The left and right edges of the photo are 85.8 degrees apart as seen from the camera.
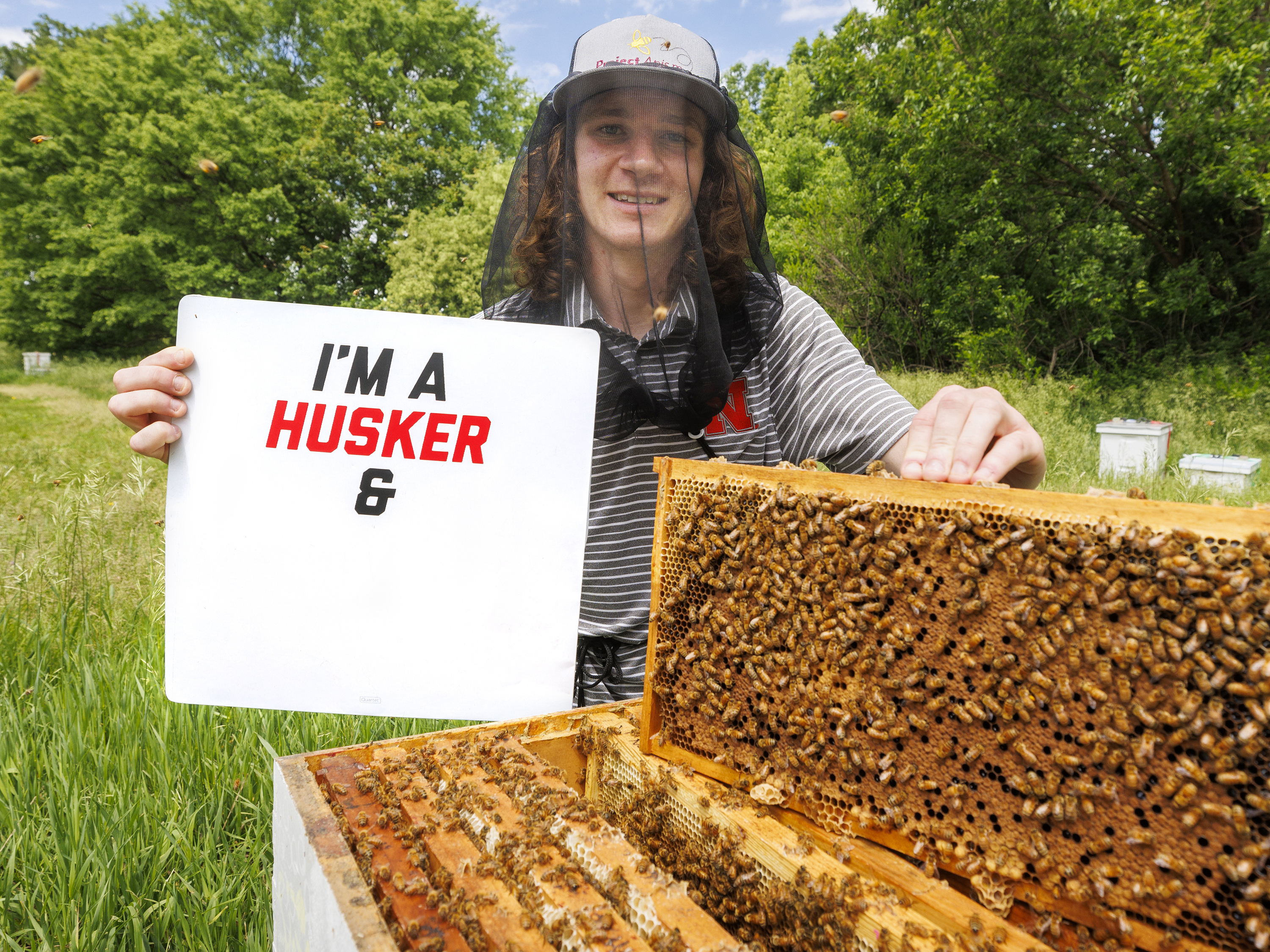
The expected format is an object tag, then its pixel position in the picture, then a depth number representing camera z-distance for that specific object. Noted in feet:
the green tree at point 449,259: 73.72
